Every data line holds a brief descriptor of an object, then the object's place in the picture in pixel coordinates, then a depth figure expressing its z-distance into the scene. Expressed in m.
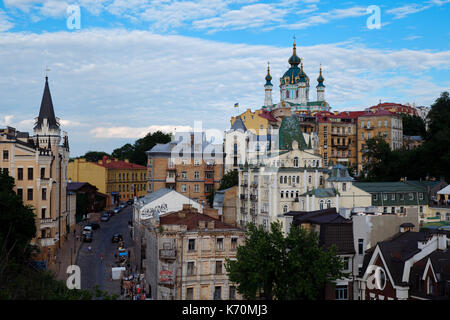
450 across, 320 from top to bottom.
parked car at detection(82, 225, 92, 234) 71.19
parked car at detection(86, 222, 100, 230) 77.44
